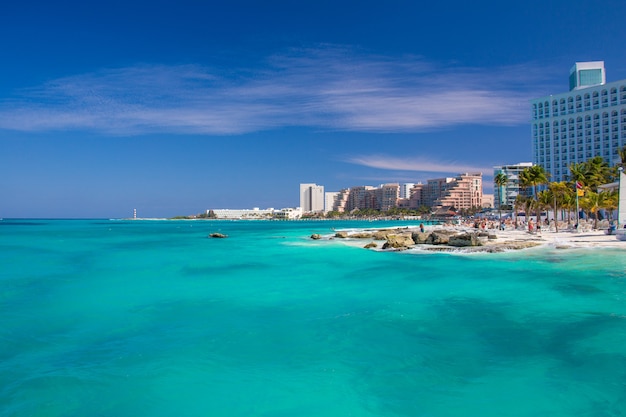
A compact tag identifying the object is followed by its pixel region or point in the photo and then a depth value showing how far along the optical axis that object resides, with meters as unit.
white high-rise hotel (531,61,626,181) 113.75
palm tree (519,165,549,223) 56.12
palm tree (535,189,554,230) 61.59
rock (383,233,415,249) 38.19
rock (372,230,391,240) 51.57
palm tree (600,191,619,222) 46.72
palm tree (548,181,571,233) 55.28
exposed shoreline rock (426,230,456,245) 39.49
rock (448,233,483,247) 35.53
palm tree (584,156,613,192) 59.72
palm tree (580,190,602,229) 47.56
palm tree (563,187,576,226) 56.75
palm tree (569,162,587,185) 58.66
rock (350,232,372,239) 54.94
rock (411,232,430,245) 42.50
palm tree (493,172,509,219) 79.38
